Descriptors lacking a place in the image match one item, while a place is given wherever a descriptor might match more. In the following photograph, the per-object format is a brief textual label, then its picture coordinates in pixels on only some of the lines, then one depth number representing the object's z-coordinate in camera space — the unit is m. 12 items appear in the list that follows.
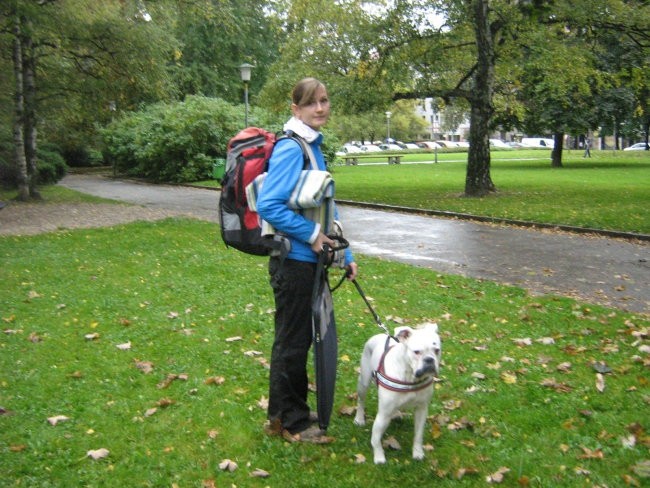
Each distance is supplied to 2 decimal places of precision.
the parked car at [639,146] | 64.62
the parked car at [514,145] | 75.88
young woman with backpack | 3.71
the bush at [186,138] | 28.48
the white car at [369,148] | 80.01
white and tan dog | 3.65
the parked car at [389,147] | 78.09
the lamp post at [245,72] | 26.19
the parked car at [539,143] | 78.45
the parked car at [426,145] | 81.49
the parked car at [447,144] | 82.19
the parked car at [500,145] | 75.31
